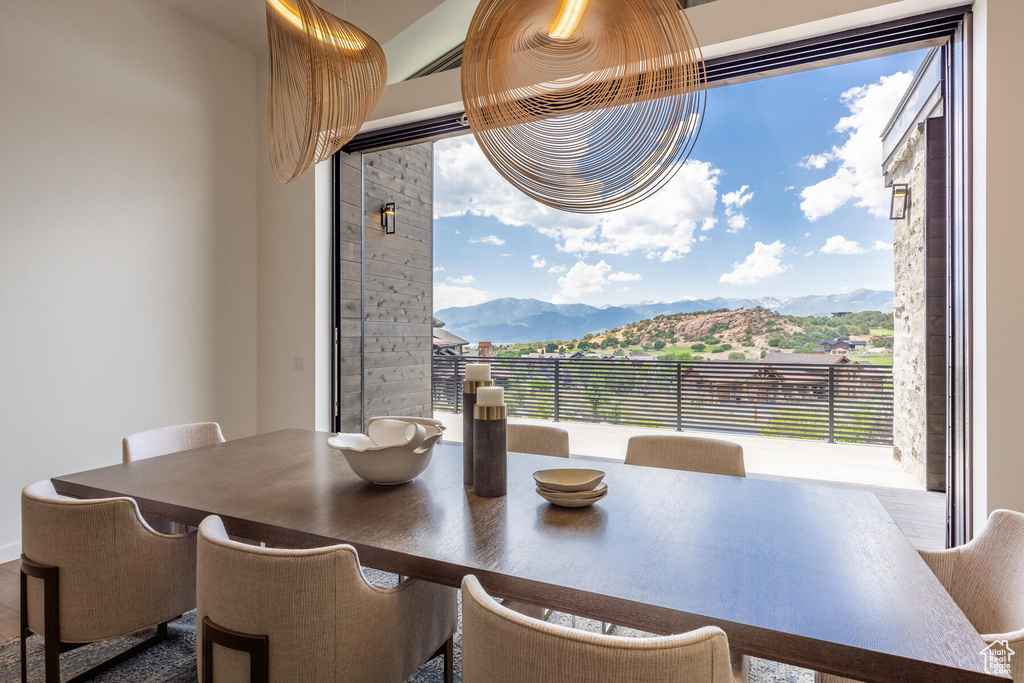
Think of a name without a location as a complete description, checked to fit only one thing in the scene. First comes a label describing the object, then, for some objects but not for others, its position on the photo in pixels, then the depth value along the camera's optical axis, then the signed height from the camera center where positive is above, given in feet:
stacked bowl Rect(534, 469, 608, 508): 4.82 -1.33
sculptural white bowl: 5.36 -1.14
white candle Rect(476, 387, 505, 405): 5.01 -0.51
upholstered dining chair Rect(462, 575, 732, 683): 2.46 -1.46
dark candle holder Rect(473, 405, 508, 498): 5.05 -1.04
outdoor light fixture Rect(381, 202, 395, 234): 14.55 +3.25
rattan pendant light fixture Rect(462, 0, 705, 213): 4.66 +2.22
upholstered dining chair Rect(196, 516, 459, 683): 3.56 -1.83
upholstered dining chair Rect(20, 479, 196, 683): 4.78 -2.02
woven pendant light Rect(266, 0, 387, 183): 5.44 +2.76
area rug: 6.11 -3.70
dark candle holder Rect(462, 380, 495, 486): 5.52 -0.85
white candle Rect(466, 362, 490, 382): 5.40 -0.32
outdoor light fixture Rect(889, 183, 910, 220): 13.16 +3.32
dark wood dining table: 2.87 -1.49
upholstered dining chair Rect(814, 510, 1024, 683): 3.91 -1.79
